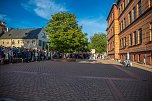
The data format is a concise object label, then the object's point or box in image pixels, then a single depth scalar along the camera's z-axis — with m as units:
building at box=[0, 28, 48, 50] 29.24
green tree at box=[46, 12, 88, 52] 17.23
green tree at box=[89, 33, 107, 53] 48.52
